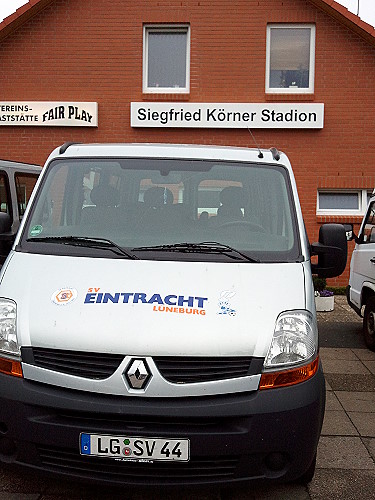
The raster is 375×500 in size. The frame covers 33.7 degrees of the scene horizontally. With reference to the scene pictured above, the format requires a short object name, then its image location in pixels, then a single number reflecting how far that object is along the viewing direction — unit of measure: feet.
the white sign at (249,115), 42.32
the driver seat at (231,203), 13.37
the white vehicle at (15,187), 29.43
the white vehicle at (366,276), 25.73
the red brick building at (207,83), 42.45
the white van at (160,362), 9.74
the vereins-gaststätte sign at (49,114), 43.16
